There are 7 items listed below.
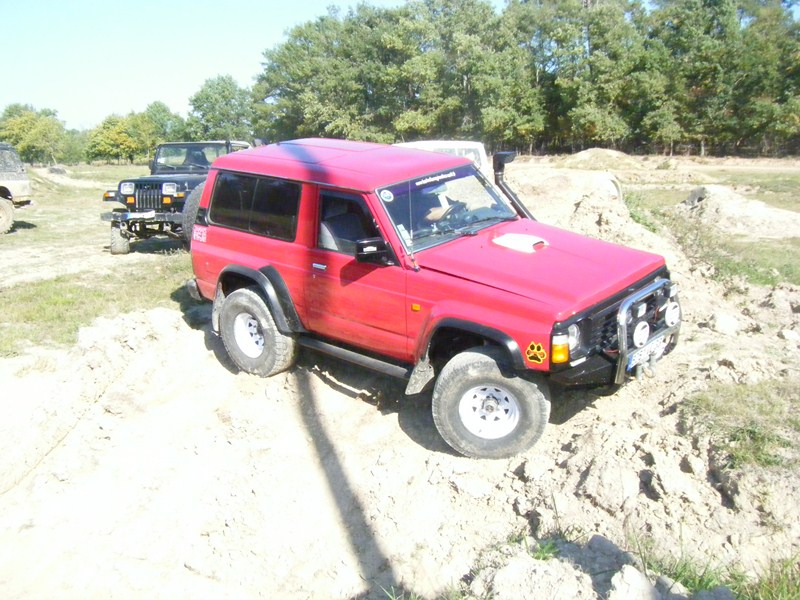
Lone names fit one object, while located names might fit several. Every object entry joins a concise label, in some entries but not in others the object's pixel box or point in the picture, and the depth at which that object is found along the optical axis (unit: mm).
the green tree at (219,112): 83875
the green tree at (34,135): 67694
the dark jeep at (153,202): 12742
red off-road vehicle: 4668
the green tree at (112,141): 80000
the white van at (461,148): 13695
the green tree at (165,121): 90875
